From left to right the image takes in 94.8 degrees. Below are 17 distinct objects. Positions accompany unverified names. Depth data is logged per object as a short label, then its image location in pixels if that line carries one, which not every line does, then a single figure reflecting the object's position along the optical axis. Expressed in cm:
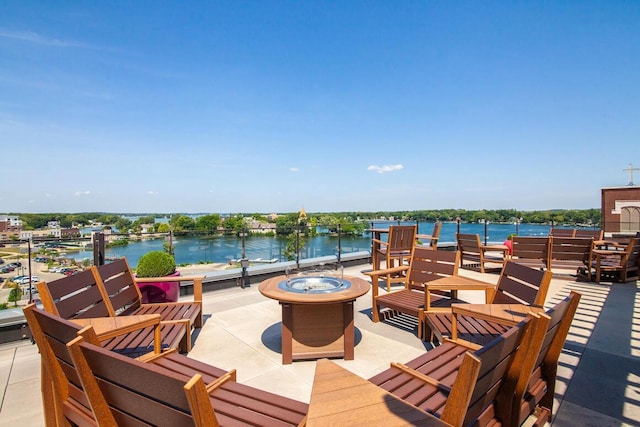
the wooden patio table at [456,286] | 309
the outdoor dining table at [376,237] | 624
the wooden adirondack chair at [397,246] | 571
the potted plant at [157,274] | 397
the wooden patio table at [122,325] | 200
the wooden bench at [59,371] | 119
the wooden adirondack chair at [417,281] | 344
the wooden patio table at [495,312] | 225
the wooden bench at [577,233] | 775
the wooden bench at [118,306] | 221
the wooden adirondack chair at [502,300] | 245
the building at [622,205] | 1291
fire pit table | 282
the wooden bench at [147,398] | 75
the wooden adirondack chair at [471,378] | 95
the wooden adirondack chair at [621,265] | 589
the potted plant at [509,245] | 703
